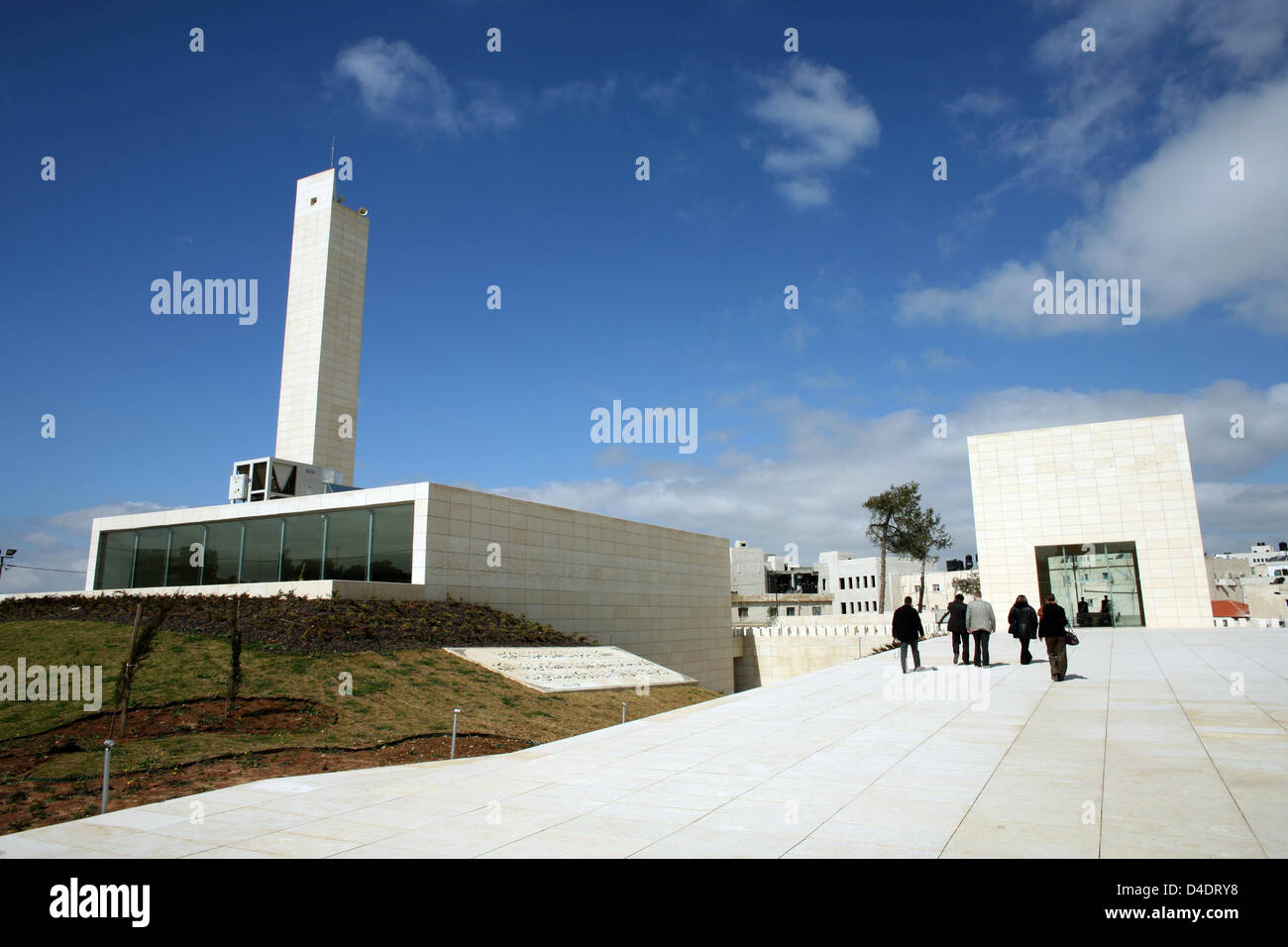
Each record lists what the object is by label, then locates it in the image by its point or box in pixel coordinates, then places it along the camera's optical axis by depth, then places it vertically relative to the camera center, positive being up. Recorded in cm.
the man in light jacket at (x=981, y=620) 1775 -60
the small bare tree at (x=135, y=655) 1163 -89
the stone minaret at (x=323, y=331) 3547 +1281
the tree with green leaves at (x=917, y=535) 5741 +456
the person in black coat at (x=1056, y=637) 1521 -85
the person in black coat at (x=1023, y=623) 1834 -69
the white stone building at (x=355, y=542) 2639 +226
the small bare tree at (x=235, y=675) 1348 -135
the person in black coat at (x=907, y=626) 1697 -70
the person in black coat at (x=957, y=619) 1822 -58
